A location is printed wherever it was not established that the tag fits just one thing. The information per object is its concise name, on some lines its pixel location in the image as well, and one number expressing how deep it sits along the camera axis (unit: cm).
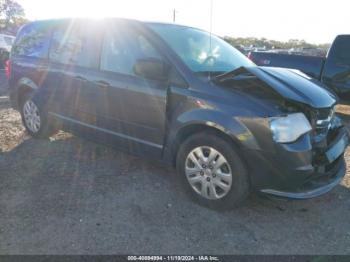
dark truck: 727
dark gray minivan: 301
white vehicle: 1821
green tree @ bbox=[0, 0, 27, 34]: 5112
